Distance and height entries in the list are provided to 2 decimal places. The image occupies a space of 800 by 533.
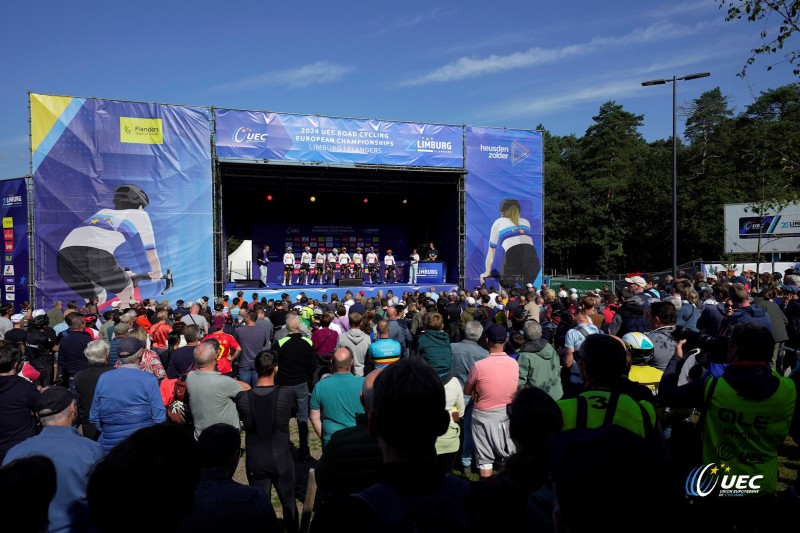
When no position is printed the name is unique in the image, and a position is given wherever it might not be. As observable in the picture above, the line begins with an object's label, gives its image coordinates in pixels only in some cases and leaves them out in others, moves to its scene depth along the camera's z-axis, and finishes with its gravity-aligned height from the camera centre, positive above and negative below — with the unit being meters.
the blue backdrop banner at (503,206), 19.94 +2.05
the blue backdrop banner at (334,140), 16.98 +4.13
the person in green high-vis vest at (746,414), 2.62 -0.78
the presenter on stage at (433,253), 21.98 +0.29
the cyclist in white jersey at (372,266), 23.27 -0.23
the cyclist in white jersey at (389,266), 23.06 -0.24
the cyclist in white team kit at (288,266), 22.16 -0.20
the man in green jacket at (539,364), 4.65 -0.92
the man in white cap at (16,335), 7.10 -0.97
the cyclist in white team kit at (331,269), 22.72 -0.34
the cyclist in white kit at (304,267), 22.33 -0.25
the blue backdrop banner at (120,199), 14.96 +1.86
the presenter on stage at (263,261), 21.39 +0.00
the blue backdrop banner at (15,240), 15.24 +0.67
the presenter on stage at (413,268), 21.75 -0.31
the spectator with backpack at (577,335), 4.64 -0.73
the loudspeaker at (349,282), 20.33 -0.81
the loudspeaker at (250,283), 19.50 -0.81
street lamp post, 14.59 +3.85
